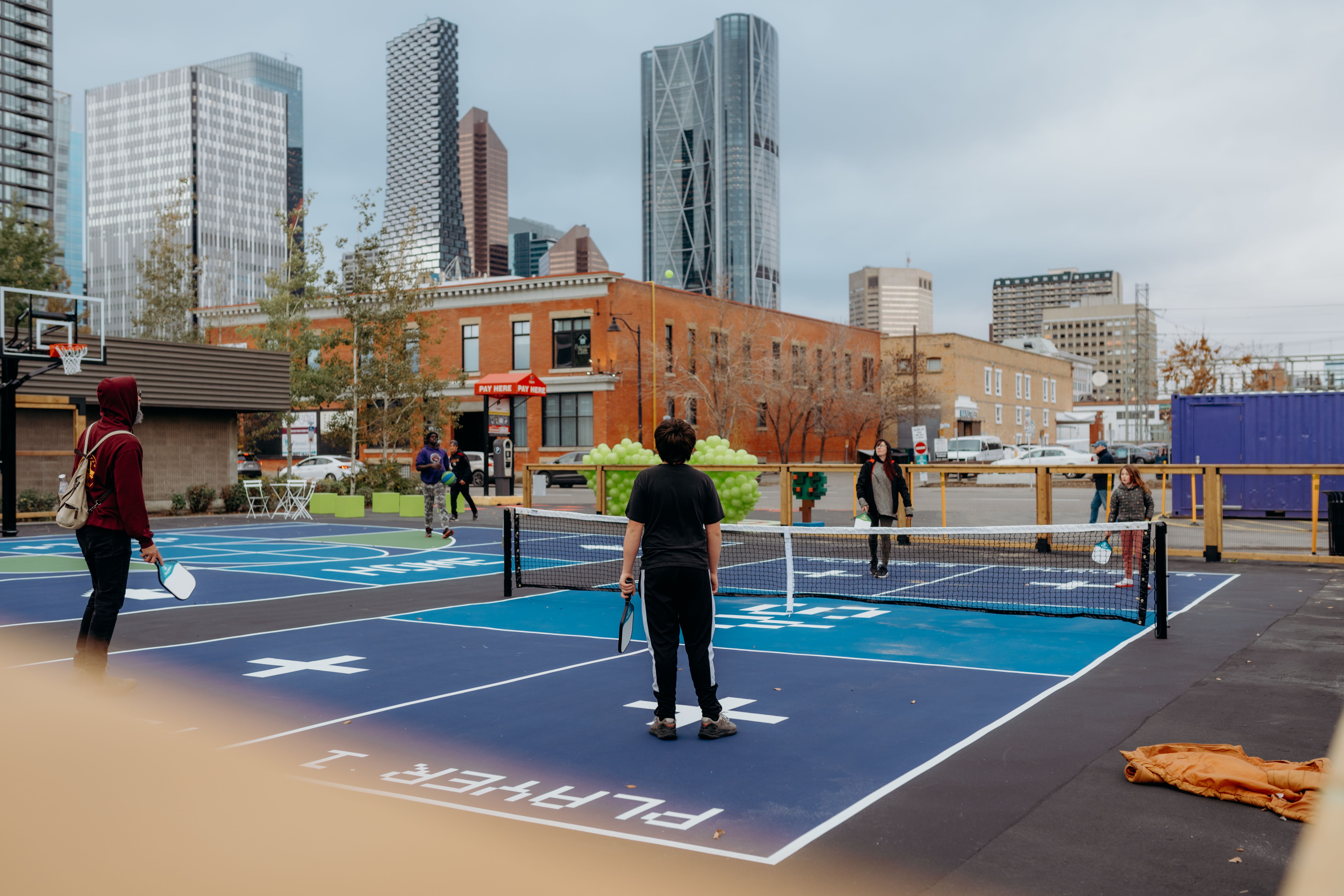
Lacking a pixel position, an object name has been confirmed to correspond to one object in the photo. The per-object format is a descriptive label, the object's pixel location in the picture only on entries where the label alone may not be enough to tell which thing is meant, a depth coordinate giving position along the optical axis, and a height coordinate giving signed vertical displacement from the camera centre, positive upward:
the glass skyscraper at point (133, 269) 174.75 +32.90
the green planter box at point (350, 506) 30.08 -1.31
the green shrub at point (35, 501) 26.36 -1.00
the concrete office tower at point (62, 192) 171.38 +45.25
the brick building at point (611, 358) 53.28 +5.09
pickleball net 12.95 -1.78
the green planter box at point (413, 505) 30.59 -1.33
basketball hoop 22.09 +2.12
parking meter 35.50 -0.26
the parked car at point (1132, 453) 54.94 -0.02
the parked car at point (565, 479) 48.28 -1.00
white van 60.34 +0.17
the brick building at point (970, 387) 72.69 +5.01
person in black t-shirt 7.04 -0.76
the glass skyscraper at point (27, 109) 132.62 +43.68
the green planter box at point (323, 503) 30.55 -1.26
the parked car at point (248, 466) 46.91 -0.32
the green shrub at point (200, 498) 30.39 -1.08
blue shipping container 28.22 +0.36
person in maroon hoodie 7.96 -0.53
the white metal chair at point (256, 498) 29.42 -1.10
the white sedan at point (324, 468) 42.81 -0.40
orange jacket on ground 5.52 -1.71
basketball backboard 22.33 +3.03
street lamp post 50.53 +4.47
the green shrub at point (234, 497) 31.55 -1.10
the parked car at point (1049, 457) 54.16 -0.18
